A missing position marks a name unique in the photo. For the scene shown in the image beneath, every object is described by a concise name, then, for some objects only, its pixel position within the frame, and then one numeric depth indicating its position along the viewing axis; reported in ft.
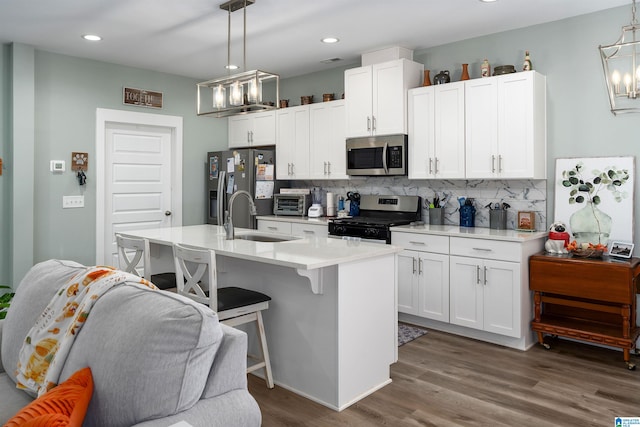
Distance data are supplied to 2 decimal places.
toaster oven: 18.42
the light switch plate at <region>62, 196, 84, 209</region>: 16.24
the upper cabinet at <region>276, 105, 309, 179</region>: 18.12
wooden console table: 10.77
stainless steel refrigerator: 18.38
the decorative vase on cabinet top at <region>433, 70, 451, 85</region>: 14.32
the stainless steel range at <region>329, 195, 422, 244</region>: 14.56
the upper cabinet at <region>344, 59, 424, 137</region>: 14.76
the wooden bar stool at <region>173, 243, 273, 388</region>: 8.77
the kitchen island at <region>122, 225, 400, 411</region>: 8.83
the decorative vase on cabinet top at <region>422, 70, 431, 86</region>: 14.67
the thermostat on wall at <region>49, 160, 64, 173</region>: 15.89
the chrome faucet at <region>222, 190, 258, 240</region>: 11.36
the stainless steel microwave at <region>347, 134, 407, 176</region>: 14.97
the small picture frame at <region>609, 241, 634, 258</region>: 11.28
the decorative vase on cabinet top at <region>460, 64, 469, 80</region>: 13.92
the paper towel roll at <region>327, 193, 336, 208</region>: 18.08
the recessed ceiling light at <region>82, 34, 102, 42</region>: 14.15
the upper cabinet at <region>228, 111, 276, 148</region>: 19.30
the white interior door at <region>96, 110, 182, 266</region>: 17.22
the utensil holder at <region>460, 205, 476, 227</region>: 14.32
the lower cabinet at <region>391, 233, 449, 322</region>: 13.30
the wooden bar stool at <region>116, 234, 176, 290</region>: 10.51
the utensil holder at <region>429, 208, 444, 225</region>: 15.01
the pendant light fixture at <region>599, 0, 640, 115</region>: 11.34
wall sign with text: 17.69
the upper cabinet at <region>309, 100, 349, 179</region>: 16.93
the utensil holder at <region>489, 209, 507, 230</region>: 13.65
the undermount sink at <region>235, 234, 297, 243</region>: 11.97
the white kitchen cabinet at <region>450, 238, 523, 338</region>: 11.98
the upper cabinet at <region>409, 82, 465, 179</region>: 13.79
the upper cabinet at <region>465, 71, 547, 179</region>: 12.46
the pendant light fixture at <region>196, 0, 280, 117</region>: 10.67
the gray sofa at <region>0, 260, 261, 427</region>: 4.52
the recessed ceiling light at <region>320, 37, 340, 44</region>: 14.38
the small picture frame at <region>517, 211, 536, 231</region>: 13.08
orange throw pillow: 4.02
